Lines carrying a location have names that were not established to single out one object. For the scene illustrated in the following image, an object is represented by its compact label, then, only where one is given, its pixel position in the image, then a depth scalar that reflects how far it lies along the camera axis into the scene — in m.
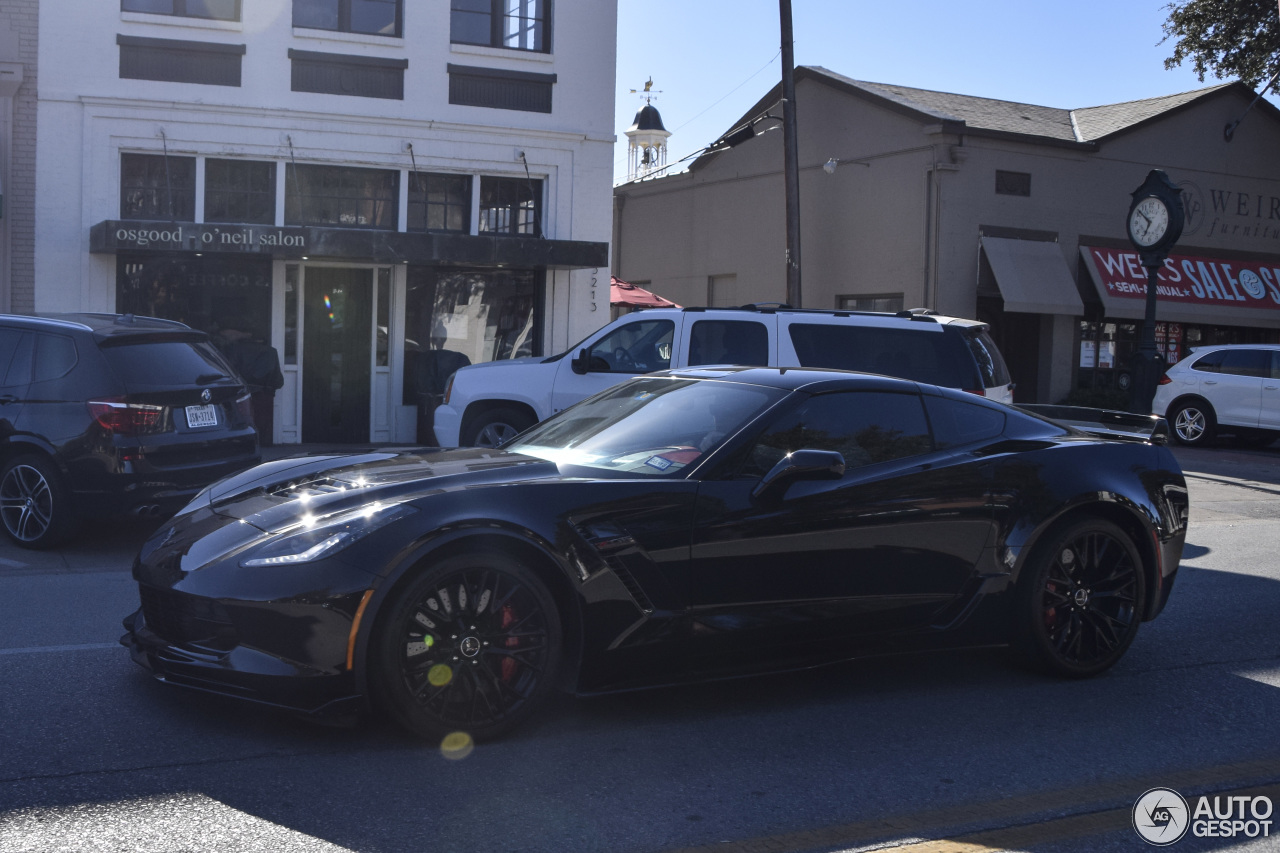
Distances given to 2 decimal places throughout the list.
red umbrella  20.83
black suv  8.10
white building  14.59
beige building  22.78
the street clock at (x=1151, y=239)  15.91
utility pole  19.08
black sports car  4.28
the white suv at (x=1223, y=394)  18.75
